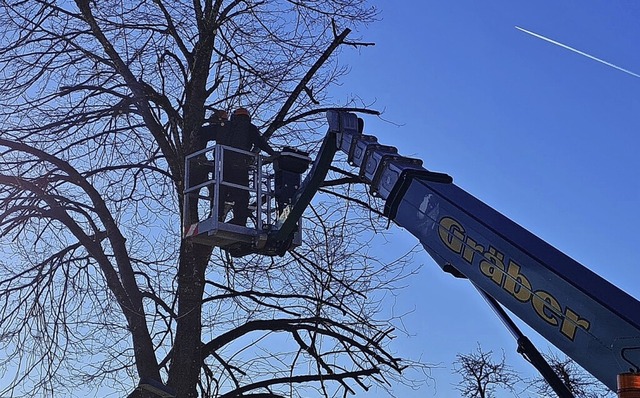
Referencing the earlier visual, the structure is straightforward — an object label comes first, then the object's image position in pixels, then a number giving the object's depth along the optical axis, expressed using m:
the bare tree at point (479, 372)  25.45
